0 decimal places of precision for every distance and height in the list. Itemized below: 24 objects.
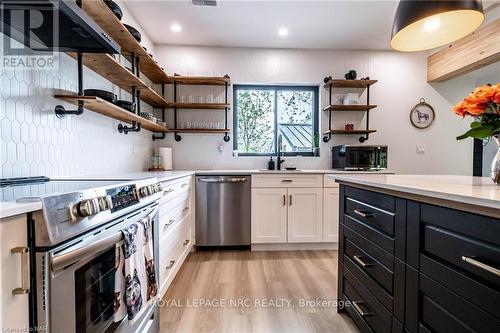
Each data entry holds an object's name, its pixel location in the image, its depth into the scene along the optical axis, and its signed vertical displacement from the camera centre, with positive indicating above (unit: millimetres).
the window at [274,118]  3734 +652
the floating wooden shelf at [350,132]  3478 +421
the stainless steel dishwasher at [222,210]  3053 -571
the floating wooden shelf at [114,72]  1729 +705
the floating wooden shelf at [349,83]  3396 +1076
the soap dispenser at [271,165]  3525 -37
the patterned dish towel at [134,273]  1054 -494
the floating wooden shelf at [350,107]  3439 +749
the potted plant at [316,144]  3668 +262
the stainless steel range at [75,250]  692 -274
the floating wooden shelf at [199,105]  3336 +744
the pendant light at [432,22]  1228 +750
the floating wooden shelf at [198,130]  3379 +423
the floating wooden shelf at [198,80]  3277 +1067
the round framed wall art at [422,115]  3713 +688
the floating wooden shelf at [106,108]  1605 +395
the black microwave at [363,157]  3230 +69
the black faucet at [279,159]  3504 +46
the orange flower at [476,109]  1114 +237
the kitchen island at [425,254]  756 -357
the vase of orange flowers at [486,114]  1088 +215
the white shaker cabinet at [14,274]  613 -278
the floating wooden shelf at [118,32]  1603 +980
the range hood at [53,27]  1034 +636
